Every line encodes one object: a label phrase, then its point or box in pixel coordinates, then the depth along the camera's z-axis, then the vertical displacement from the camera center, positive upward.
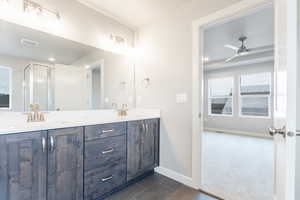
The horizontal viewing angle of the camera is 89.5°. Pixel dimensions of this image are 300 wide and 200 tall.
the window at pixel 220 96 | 5.75 +0.15
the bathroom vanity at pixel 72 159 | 1.13 -0.56
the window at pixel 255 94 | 4.91 +0.19
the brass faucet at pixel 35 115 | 1.49 -0.16
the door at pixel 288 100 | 0.73 +0.00
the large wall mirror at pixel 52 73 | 1.58 +0.34
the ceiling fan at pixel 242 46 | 3.38 +1.33
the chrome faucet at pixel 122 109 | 2.38 -0.16
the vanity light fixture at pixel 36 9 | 1.62 +1.01
